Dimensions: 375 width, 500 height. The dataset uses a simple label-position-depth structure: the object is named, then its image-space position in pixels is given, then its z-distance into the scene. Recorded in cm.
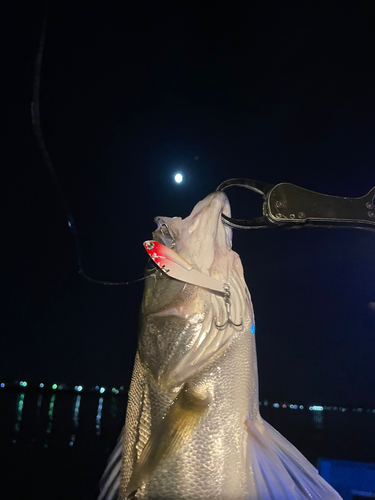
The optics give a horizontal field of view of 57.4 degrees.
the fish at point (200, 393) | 23
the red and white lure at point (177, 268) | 26
